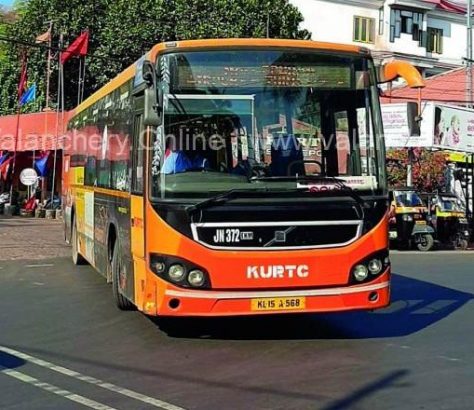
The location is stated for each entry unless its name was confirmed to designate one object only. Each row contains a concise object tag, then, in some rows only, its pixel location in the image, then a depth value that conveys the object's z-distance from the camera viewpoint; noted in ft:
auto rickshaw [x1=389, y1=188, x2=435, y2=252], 75.25
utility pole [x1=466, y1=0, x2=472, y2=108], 112.78
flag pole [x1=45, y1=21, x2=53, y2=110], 117.22
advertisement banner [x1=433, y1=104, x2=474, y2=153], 78.12
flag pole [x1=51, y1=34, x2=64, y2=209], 114.52
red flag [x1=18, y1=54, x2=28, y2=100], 124.16
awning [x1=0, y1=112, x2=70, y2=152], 120.16
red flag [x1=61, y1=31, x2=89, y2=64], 108.78
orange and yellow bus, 25.20
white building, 177.47
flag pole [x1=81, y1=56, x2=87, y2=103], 126.11
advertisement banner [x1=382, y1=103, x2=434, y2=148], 77.05
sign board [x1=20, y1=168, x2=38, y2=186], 108.88
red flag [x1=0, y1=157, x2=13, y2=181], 128.47
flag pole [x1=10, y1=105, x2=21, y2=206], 125.18
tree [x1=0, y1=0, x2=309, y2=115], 124.88
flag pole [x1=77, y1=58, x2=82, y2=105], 124.88
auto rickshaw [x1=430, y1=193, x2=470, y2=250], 81.30
